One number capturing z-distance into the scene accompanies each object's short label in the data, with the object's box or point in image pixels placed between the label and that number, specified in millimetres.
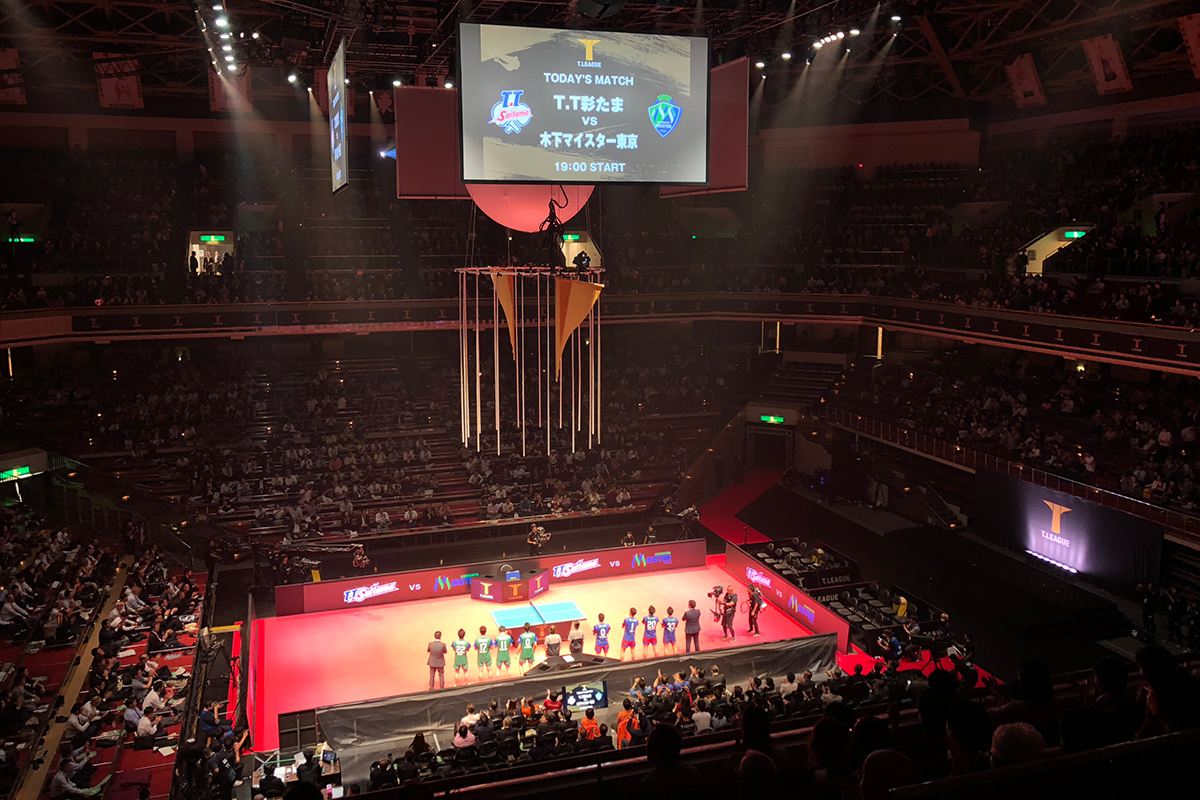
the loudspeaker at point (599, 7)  13766
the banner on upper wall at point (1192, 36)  23391
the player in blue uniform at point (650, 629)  19797
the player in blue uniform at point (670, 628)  20016
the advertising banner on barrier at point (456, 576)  22094
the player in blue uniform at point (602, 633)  19266
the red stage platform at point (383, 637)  18078
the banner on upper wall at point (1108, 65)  26359
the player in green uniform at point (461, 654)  18750
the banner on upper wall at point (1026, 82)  29828
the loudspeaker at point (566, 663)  17359
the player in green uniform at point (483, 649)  18891
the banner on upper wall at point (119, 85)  28344
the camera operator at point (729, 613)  20359
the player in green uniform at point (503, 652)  19047
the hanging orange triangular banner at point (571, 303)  13547
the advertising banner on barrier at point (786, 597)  19594
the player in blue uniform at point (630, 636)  19750
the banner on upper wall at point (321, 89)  25812
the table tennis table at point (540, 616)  20328
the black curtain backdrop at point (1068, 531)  19969
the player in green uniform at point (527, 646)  19406
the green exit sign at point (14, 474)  23969
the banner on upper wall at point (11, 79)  27312
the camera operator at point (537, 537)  24344
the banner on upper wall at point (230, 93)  29359
